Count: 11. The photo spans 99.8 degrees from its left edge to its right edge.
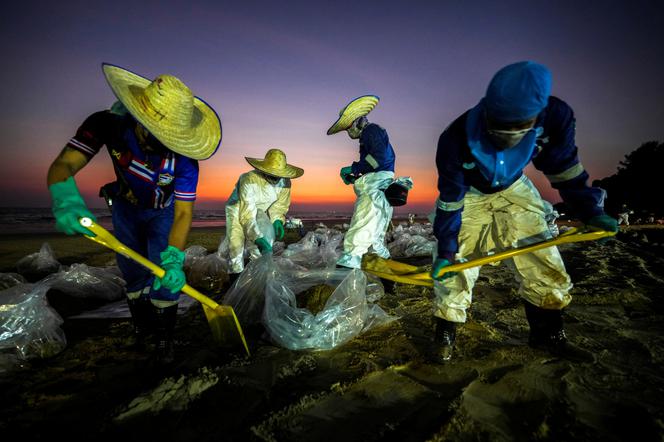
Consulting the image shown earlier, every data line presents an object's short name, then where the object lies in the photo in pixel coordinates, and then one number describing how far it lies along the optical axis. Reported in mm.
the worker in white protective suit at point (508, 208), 1552
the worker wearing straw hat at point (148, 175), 1580
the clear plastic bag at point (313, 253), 4559
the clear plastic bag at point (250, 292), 2371
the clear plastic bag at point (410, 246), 5652
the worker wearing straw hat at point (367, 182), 3221
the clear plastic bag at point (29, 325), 1730
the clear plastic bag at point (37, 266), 3861
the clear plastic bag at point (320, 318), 1819
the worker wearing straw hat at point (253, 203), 3600
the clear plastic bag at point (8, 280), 2740
